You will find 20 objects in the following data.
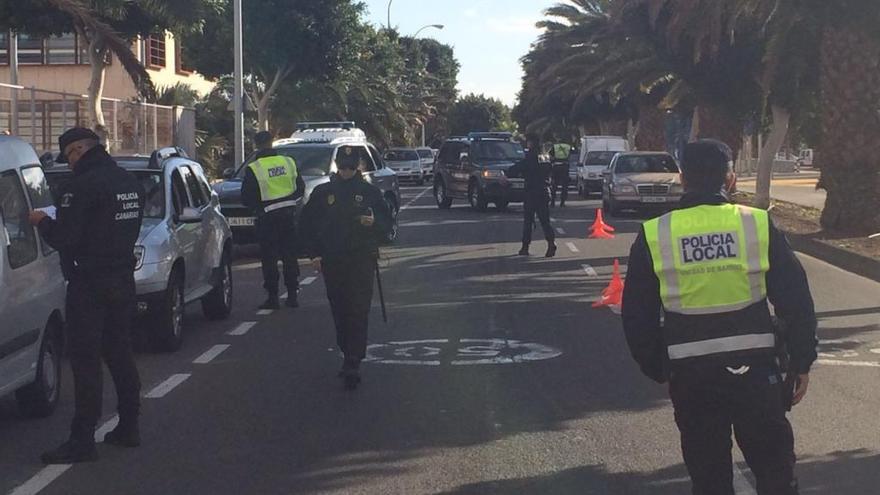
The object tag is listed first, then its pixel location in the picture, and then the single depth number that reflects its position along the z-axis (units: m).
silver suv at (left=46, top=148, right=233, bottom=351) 11.27
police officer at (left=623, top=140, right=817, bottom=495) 4.71
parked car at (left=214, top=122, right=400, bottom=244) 20.16
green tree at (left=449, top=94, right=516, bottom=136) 138.00
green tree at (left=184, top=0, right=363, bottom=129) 50.66
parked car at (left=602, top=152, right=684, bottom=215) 30.47
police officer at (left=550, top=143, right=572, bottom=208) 36.47
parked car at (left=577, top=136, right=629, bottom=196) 43.81
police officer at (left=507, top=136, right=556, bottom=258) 19.38
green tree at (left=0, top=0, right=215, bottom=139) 23.58
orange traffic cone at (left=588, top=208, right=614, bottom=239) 24.78
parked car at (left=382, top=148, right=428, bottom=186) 59.03
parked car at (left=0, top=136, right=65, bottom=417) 8.00
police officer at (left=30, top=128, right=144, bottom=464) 7.48
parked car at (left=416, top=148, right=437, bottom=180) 63.06
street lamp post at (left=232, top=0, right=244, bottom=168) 33.00
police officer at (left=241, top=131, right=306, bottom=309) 14.52
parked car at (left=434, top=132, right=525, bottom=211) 32.91
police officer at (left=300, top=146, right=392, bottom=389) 9.81
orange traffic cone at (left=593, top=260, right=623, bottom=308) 14.47
